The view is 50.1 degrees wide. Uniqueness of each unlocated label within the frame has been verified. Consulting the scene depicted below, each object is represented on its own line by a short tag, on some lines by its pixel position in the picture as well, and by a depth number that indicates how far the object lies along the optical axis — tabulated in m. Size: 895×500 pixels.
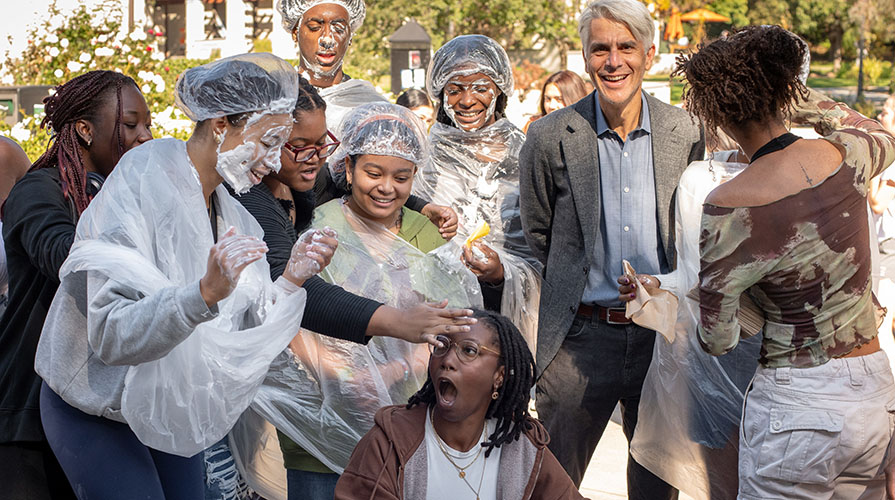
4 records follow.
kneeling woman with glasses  2.53
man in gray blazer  3.16
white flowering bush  7.29
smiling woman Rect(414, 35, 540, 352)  3.59
